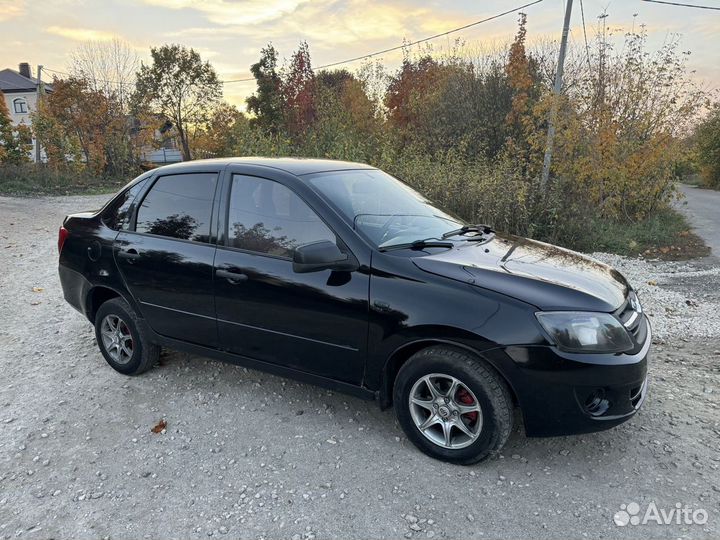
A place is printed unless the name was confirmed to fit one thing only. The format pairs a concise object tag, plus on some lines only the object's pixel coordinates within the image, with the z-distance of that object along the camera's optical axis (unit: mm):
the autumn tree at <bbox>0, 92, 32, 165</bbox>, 19217
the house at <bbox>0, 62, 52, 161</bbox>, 46906
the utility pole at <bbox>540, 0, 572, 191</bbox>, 10008
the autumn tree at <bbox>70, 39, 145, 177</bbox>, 22688
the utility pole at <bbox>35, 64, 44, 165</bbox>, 20109
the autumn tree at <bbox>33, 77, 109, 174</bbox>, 21453
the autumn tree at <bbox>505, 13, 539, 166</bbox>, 12992
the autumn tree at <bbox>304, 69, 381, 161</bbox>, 10688
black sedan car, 2582
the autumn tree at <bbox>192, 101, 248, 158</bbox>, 37219
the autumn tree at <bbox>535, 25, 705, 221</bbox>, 9844
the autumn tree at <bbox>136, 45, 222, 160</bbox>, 35250
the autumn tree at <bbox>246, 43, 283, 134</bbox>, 30347
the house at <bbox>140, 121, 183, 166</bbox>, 27156
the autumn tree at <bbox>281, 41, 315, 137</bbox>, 18969
